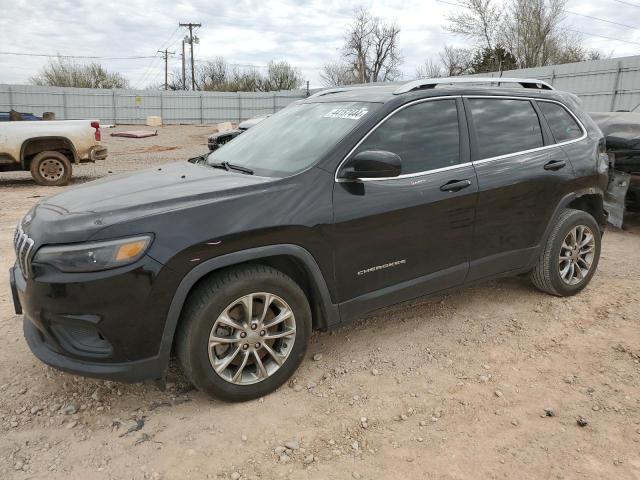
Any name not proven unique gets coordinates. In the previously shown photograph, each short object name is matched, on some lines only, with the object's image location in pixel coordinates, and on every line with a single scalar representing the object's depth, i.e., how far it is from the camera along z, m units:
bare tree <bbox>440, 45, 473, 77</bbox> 43.16
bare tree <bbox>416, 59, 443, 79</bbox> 48.34
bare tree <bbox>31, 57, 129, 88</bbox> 47.59
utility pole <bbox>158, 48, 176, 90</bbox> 57.88
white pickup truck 9.98
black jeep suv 2.51
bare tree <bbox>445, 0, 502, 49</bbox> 36.80
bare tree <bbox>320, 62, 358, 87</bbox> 54.84
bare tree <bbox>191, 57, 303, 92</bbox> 56.34
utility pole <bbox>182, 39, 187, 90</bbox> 52.44
